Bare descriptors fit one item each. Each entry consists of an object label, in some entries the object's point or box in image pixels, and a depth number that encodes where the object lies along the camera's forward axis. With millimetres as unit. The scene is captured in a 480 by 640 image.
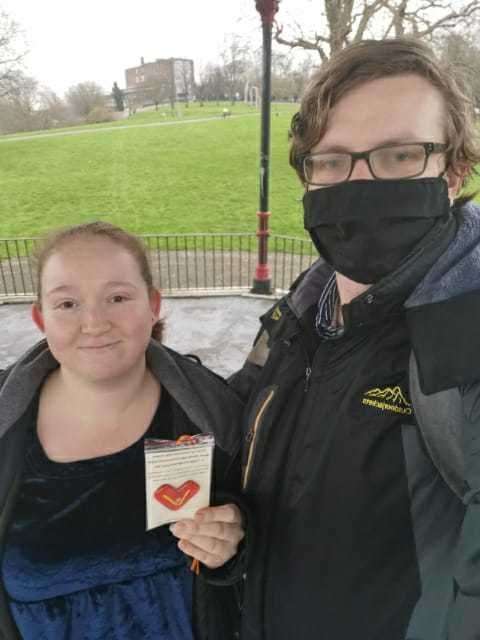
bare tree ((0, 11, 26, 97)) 17077
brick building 49125
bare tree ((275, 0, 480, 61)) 13500
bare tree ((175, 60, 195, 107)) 49156
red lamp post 5961
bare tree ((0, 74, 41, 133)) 19834
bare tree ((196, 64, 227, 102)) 48688
